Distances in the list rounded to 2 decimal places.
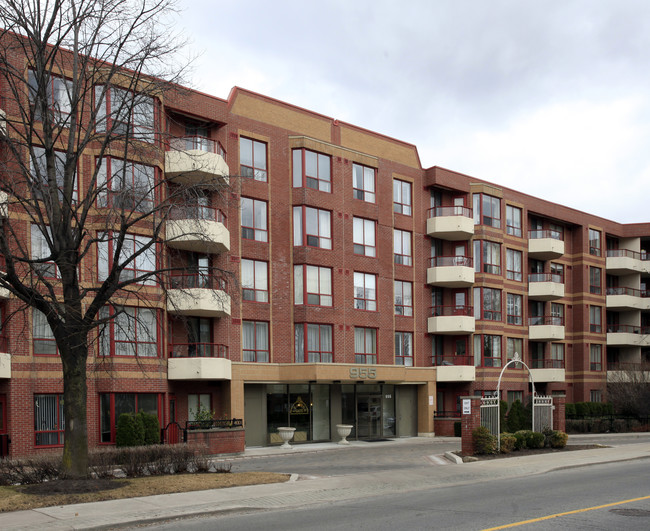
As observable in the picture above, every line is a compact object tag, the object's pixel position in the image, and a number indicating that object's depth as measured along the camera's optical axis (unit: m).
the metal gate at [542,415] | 29.23
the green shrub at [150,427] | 28.89
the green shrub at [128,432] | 28.11
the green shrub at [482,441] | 25.97
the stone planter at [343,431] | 36.34
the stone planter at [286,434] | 33.78
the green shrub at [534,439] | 28.00
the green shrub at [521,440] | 27.44
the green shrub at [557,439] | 28.72
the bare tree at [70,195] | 16.80
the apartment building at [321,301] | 29.62
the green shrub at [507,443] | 26.45
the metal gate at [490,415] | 26.59
